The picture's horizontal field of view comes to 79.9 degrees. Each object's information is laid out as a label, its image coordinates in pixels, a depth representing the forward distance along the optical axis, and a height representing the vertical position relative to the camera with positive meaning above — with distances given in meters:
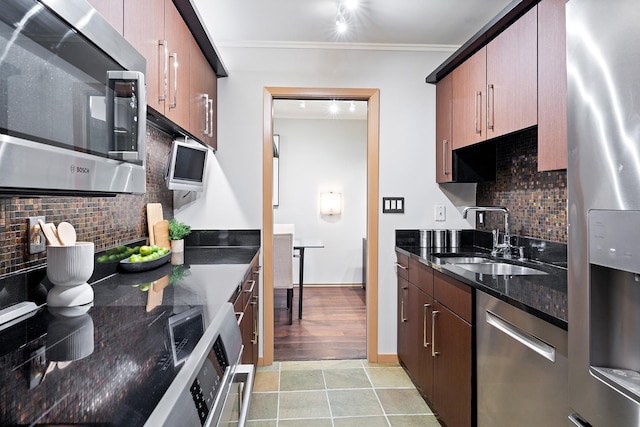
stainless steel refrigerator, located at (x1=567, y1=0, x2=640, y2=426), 0.83 +0.01
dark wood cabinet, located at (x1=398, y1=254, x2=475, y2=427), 1.73 -0.70
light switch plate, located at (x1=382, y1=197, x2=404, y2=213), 2.92 +0.07
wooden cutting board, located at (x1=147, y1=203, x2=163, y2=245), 2.30 -0.02
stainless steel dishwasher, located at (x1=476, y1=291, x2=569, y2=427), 1.15 -0.54
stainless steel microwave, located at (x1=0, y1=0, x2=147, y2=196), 0.63 +0.22
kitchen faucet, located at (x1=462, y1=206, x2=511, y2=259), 2.35 -0.19
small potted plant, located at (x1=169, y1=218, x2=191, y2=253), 2.46 -0.15
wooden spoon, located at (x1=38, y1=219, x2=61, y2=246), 1.28 -0.07
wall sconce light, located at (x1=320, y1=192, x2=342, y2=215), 5.48 +0.13
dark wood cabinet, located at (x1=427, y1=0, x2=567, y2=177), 1.60 +0.66
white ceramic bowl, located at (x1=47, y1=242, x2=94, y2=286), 1.21 -0.16
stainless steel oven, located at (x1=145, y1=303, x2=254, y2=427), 0.62 -0.36
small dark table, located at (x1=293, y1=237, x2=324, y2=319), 3.98 -0.36
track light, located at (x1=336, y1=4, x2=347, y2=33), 2.39 +1.25
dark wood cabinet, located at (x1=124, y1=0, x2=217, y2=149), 1.44 +0.68
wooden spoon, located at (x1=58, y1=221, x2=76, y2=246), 1.35 -0.08
